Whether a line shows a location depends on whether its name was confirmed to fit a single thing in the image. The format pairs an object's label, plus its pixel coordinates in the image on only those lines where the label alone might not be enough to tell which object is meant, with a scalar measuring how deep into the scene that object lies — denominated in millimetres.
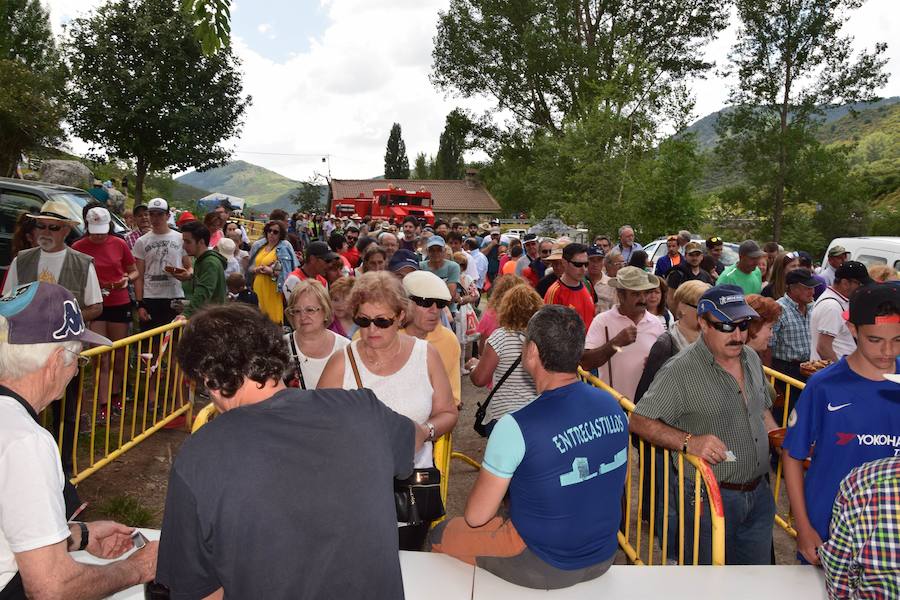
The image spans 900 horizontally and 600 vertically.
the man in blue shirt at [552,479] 2398
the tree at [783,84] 28359
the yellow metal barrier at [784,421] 4671
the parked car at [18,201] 8984
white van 9492
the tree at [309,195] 80125
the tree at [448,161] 88250
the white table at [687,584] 2564
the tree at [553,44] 30672
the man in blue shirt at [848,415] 2812
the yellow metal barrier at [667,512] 2873
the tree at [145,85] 20656
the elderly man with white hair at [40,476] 1876
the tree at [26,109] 23109
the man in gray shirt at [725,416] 3254
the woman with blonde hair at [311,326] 4363
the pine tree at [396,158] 98938
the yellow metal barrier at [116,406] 4719
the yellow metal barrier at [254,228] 28083
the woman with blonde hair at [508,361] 4320
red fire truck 35469
